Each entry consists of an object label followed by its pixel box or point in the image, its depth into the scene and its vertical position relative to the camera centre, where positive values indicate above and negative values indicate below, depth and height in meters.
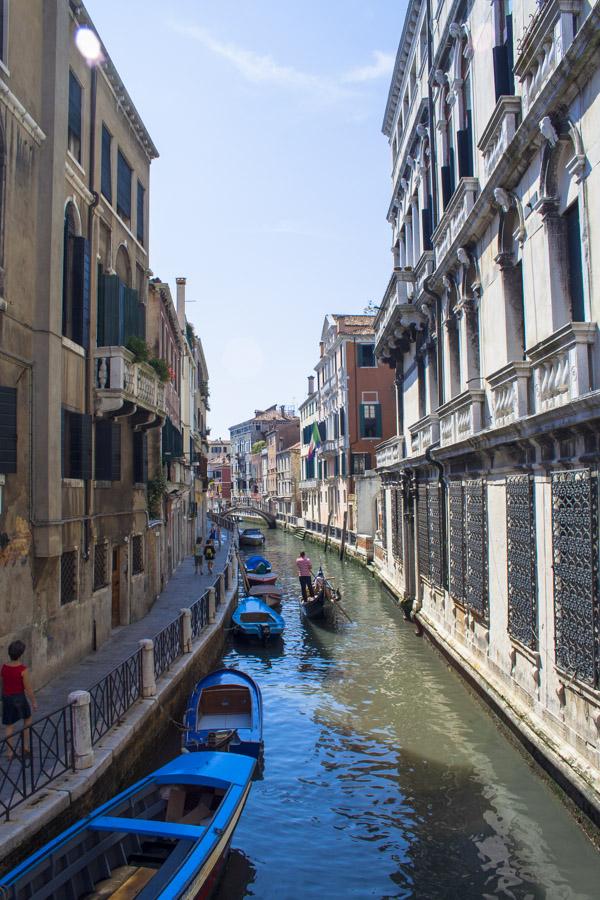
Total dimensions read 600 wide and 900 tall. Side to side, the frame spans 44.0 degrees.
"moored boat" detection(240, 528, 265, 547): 42.03 -2.48
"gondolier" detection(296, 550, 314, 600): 19.63 -2.17
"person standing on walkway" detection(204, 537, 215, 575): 23.09 -1.82
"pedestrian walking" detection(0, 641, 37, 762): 6.96 -1.81
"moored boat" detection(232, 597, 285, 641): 16.14 -2.83
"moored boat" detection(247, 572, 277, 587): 22.38 -2.55
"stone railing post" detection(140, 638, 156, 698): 9.26 -2.16
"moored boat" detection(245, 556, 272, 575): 25.13 -2.45
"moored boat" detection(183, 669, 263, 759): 8.62 -2.80
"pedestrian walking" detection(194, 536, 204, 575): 22.38 -1.98
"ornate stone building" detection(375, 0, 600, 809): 6.88 +1.77
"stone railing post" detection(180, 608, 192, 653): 11.95 -2.16
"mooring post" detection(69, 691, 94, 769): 6.84 -2.13
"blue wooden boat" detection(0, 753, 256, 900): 5.04 -2.60
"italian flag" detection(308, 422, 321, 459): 44.38 +3.17
